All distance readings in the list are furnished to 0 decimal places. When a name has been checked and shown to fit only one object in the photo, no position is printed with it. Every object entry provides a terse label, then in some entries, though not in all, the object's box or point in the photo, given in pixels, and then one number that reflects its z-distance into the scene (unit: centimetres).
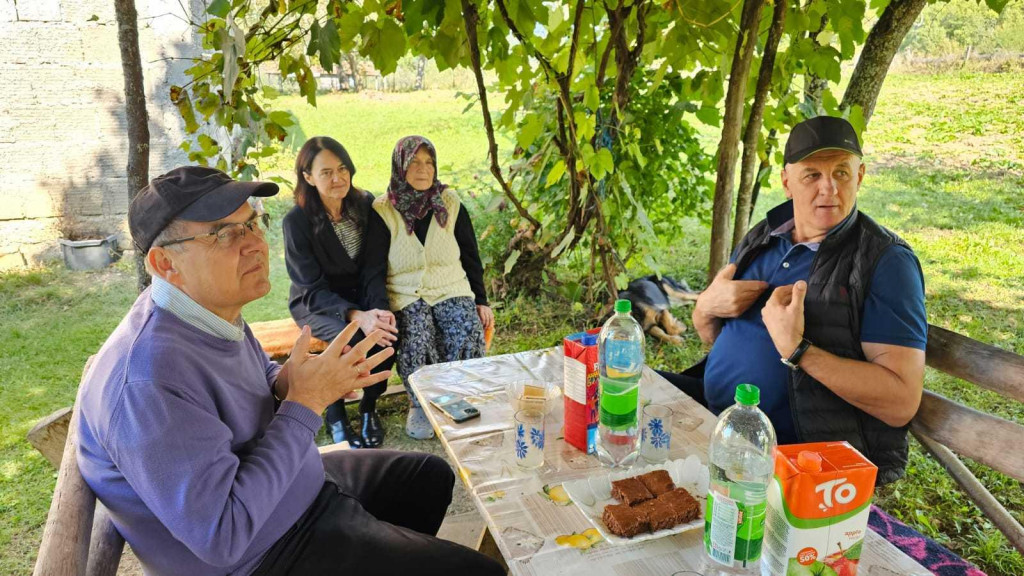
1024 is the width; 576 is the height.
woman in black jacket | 311
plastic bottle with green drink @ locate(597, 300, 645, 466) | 146
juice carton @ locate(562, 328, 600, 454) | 147
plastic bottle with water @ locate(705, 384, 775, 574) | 104
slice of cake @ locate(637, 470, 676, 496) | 129
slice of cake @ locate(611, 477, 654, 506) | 126
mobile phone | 174
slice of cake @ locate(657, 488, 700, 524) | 122
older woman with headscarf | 326
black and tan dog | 433
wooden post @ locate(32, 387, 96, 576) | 114
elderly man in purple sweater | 125
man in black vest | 167
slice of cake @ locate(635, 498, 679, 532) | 120
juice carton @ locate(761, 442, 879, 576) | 96
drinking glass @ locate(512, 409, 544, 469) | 146
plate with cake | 120
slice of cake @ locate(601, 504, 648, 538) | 119
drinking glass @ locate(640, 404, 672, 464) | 150
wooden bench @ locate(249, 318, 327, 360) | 322
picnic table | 115
